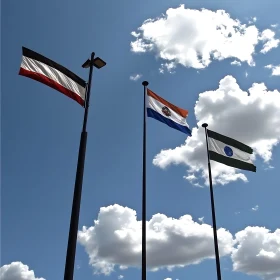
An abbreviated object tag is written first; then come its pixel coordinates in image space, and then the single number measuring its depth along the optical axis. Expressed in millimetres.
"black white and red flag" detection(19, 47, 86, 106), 11977
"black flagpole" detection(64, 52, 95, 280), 8906
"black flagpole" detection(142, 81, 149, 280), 13747
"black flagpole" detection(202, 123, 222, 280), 17797
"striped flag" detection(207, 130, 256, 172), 21844
